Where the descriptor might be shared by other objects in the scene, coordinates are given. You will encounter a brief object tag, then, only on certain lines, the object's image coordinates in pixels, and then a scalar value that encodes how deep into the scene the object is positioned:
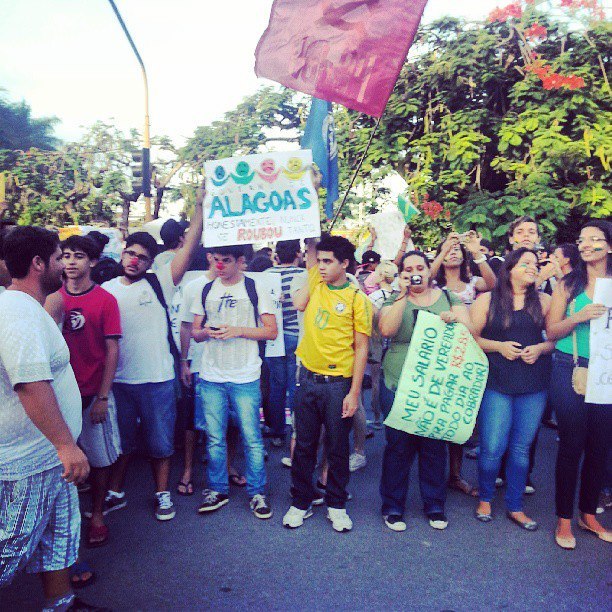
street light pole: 11.28
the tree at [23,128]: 18.17
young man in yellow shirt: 3.78
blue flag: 4.59
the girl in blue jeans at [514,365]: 3.73
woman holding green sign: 3.81
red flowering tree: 11.56
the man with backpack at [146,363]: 3.92
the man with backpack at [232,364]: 3.98
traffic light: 11.94
